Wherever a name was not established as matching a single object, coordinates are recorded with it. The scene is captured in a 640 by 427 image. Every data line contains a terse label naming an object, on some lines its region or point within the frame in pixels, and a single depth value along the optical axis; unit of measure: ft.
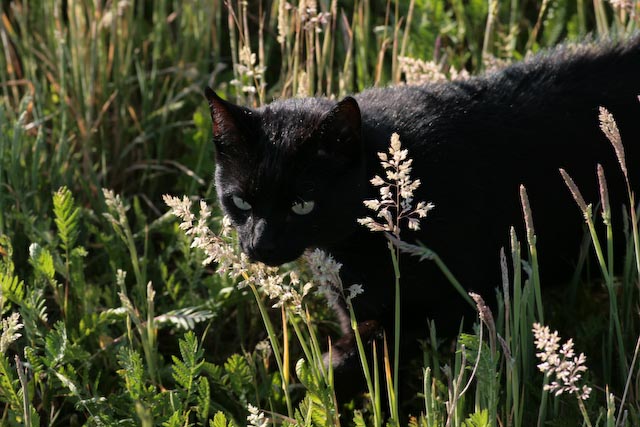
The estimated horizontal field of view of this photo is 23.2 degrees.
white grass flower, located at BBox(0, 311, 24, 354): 9.41
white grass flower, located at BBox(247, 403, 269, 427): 8.51
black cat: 11.52
